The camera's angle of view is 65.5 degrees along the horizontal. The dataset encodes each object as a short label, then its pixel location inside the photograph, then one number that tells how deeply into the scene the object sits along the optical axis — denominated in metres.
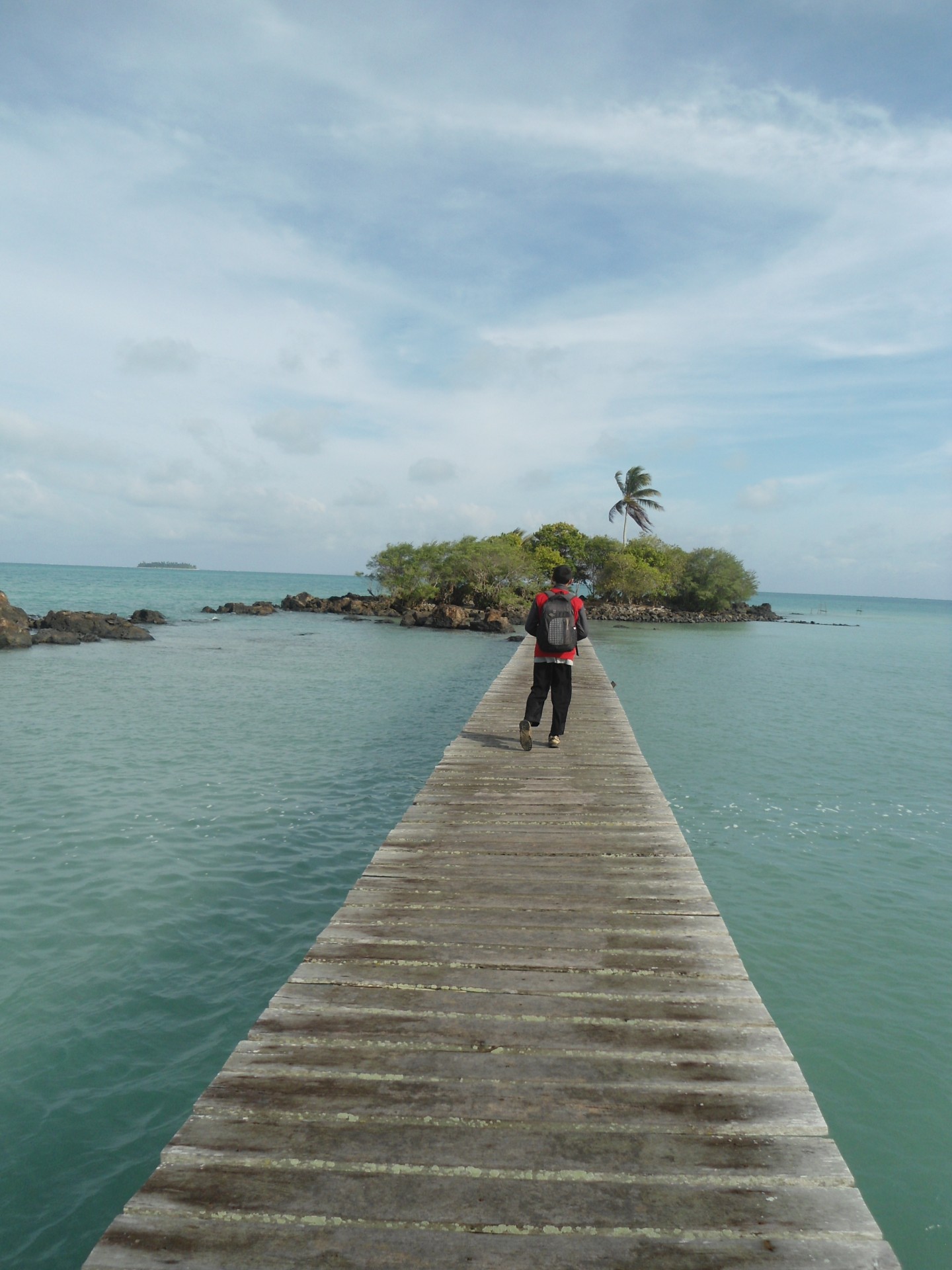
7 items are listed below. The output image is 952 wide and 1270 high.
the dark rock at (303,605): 59.25
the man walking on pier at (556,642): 8.30
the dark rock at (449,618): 43.12
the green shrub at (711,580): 66.00
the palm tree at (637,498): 61.16
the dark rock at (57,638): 29.47
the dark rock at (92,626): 32.78
